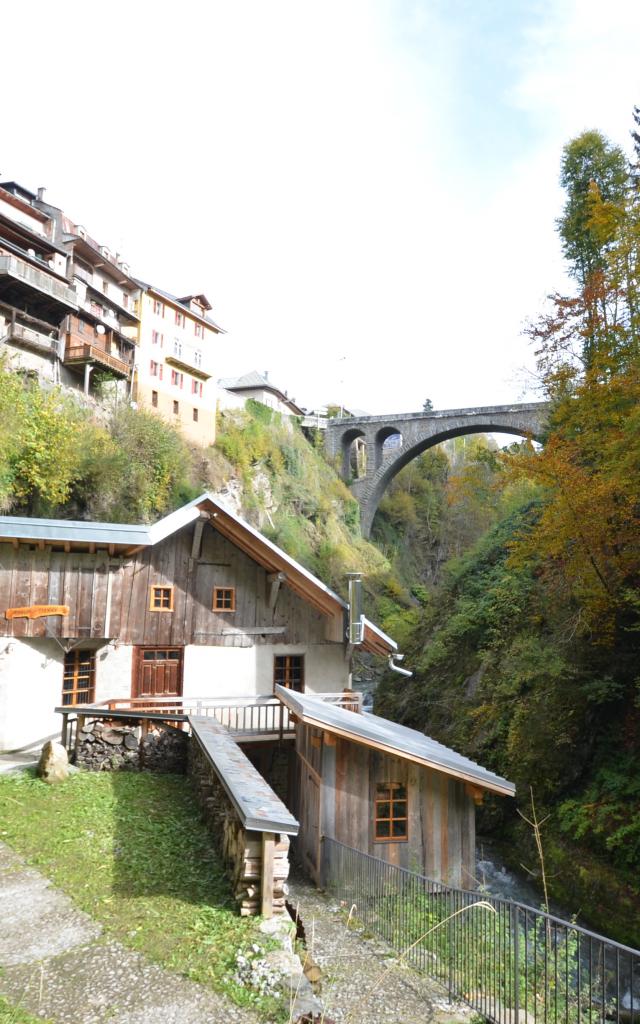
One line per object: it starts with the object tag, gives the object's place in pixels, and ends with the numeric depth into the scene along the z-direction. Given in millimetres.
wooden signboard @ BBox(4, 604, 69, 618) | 14047
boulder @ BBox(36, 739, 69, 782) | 10435
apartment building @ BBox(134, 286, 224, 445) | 39250
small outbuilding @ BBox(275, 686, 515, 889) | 10844
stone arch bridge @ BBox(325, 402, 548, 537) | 45759
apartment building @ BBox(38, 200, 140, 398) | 34375
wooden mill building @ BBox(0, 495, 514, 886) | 13828
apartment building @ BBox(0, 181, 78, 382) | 30984
